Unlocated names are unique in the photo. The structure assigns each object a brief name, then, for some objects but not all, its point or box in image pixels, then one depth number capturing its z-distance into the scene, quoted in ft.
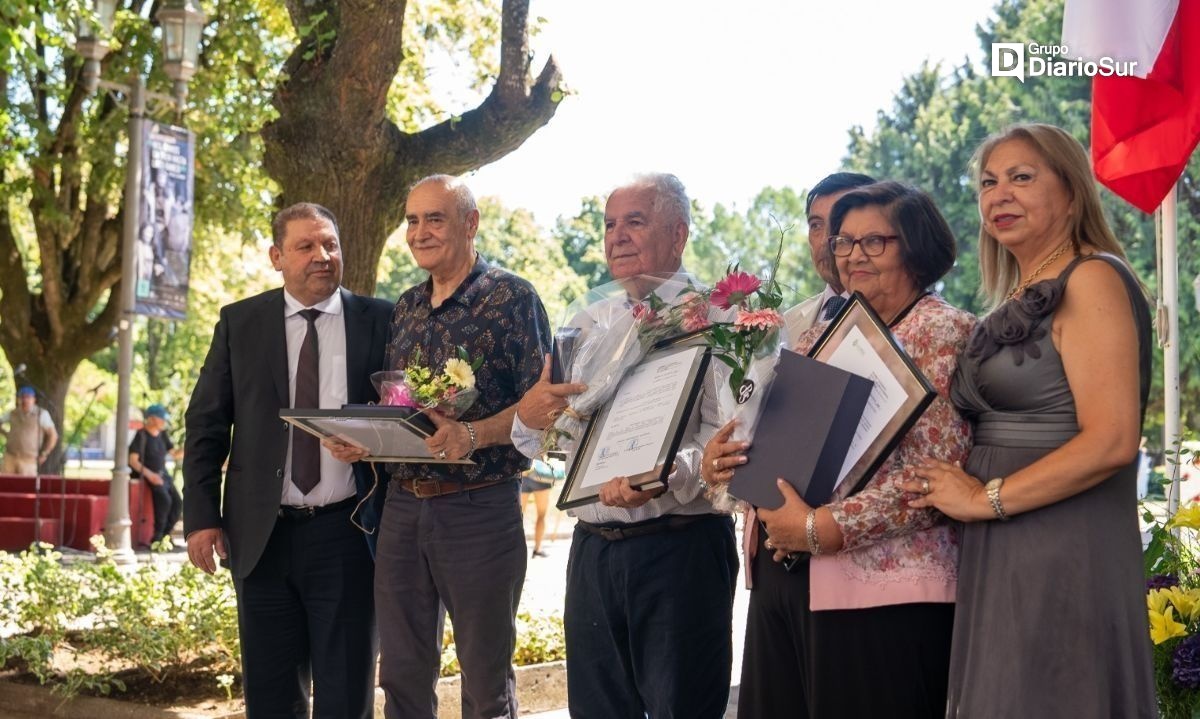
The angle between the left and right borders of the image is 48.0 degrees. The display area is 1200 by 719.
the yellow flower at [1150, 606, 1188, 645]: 13.41
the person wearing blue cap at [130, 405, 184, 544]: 65.00
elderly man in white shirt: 14.20
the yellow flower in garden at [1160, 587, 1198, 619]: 13.78
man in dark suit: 17.72
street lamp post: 49.37
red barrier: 59.11
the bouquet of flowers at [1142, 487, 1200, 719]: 13.23
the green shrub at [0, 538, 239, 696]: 24.70
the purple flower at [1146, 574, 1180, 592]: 14.57
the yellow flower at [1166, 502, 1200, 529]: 14.79
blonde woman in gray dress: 10.57
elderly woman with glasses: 11.19
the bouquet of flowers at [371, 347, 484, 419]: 15.67
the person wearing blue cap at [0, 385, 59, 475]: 67.92
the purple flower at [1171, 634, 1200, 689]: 13.12
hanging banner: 51.26
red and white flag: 15.85
